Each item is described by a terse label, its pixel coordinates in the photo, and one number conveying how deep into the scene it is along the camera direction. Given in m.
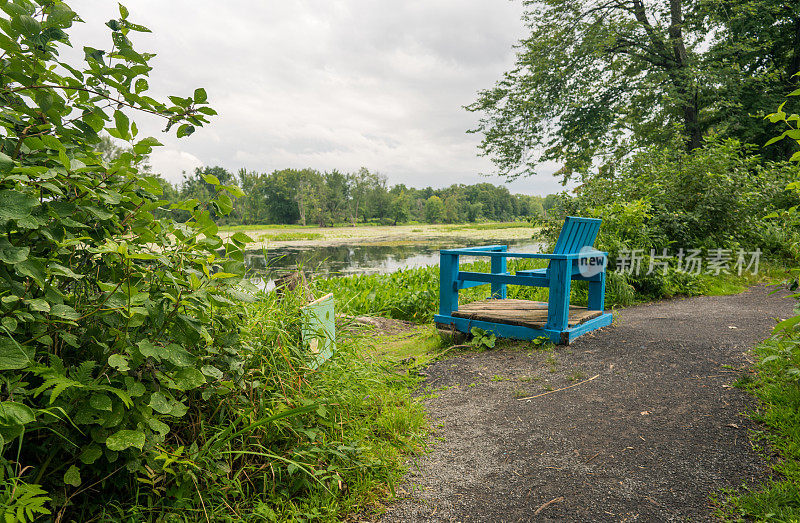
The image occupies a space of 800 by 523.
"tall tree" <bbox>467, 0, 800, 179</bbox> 11.09
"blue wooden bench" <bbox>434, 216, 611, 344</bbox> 3.93
